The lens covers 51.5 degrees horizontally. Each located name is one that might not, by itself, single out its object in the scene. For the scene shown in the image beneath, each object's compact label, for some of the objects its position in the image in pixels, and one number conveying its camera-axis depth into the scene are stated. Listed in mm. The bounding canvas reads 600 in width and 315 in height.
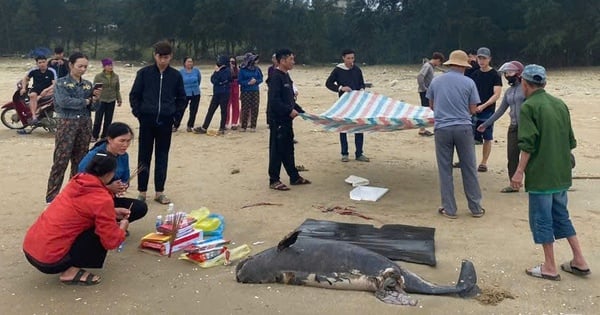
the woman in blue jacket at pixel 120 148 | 4836
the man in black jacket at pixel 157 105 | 5973
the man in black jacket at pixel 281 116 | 6855
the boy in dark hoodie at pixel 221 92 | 11430
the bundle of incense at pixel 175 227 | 4824
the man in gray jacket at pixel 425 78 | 10352
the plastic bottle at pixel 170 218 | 5035
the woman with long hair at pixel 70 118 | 5934
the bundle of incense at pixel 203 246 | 4730
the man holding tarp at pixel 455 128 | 5762
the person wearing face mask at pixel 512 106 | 6500
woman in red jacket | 4020
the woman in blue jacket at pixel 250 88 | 11508
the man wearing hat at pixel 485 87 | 7633
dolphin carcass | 4062
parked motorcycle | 10984
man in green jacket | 4219
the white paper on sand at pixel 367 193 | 6650
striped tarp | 6602
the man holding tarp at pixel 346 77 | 8281
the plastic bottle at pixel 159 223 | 5092
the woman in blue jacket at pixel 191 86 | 11367
